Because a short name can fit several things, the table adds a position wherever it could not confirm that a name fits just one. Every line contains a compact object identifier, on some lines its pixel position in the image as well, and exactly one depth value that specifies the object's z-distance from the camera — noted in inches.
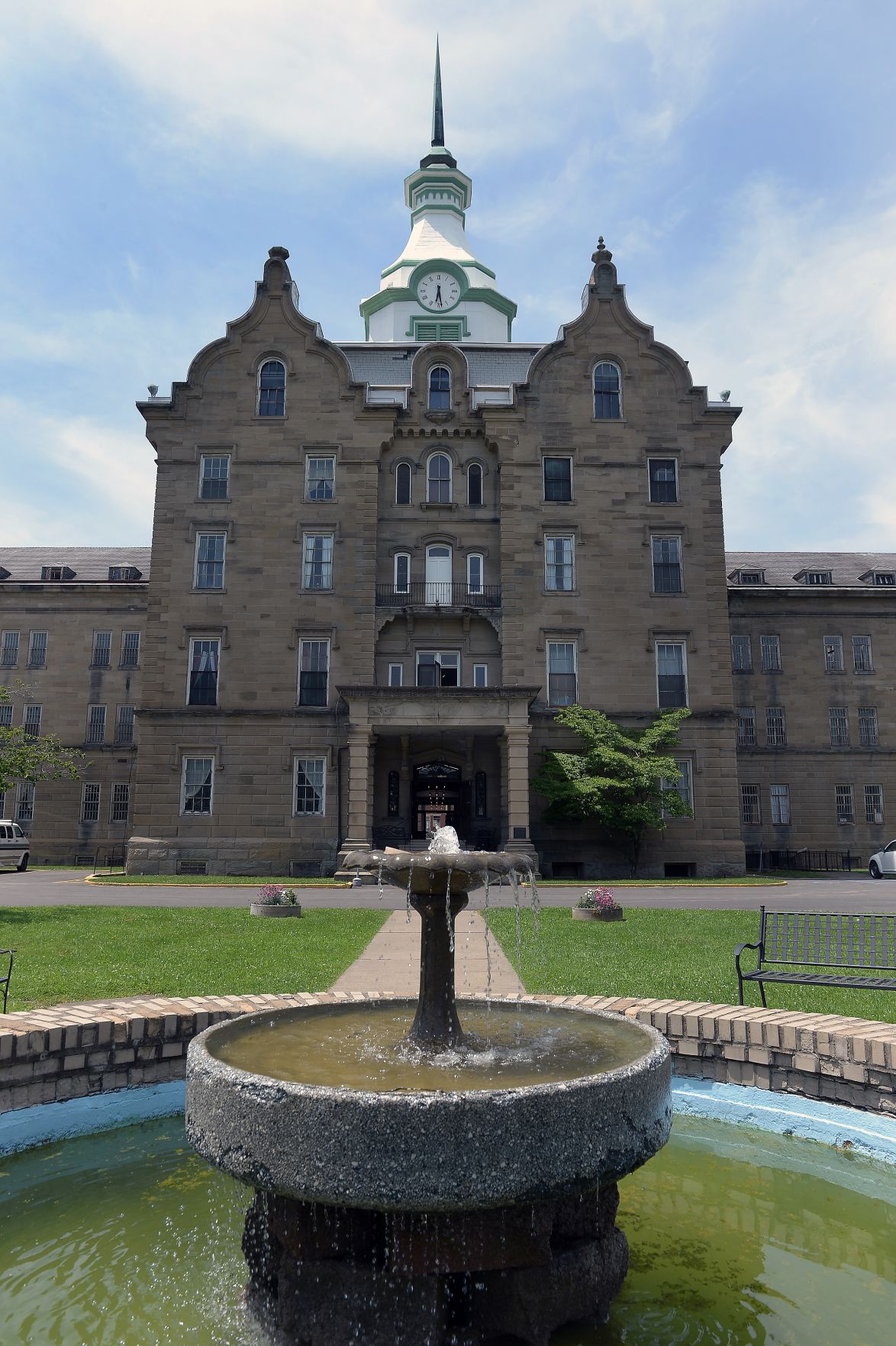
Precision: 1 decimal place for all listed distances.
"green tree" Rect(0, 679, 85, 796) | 803.4
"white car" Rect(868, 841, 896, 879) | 1392.7
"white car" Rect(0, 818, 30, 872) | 1418.6
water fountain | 140.3
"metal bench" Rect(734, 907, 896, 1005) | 335.0
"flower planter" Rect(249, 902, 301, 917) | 722.8
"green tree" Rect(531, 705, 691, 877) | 1274.6
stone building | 1336.1
